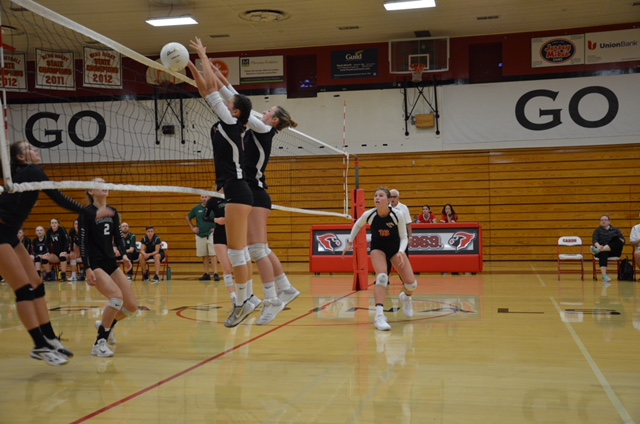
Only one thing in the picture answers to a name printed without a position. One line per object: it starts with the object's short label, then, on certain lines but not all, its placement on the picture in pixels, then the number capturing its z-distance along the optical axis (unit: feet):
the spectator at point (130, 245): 51.62
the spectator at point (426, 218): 54.75
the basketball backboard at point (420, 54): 63.52
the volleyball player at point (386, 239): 28.37
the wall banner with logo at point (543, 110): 61.21
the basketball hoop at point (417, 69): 63.26
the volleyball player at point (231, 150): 18.52
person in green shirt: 50.39
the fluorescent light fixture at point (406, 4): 53.67
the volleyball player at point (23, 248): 17.57
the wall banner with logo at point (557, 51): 62.28
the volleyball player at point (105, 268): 21.38
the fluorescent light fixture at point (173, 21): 58.41
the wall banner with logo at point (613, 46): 61.05
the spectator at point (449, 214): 55.92
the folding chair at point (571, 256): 47.96
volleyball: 19.62
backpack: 47.16
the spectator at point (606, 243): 47.26
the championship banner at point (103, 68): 64.85
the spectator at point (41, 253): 55.16
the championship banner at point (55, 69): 64.75
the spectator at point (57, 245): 55.06
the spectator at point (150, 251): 52.95
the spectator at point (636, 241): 46.01
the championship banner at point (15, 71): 64.03
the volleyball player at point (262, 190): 20.10
